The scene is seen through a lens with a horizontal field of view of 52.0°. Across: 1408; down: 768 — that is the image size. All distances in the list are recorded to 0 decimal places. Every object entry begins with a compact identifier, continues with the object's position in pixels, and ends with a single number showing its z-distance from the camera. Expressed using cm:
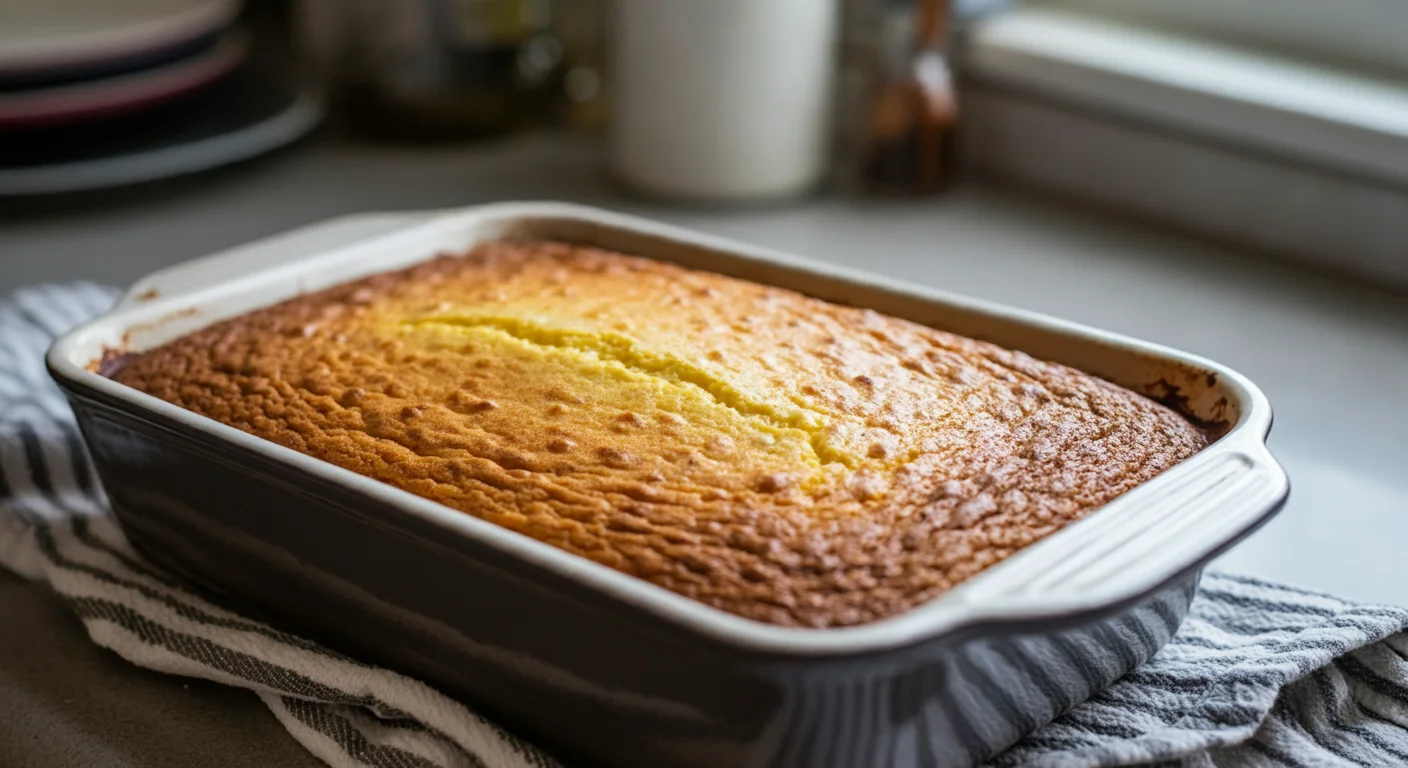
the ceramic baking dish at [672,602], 63
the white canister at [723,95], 156
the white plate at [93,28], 150
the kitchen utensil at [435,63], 177
